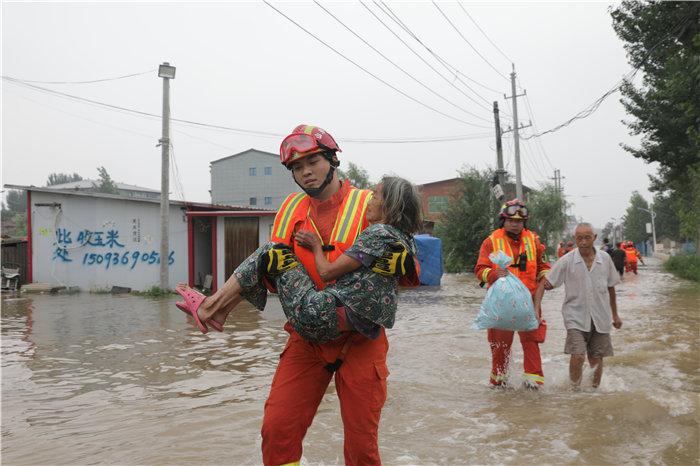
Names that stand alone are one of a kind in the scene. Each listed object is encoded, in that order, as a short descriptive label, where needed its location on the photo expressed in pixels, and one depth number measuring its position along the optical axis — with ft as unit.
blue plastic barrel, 69.15
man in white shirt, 19.49
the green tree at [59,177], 414.33
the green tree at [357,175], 223.79
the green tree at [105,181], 234.50
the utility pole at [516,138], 99.19
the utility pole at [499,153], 87.04
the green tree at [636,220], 322.75
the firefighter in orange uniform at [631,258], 95.47
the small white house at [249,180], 178.60
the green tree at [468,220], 99.91
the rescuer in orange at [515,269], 19.69
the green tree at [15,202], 370.37
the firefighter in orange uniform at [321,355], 8.93
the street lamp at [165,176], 62.44
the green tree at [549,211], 150.92
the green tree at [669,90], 49.62
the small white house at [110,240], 67.15
